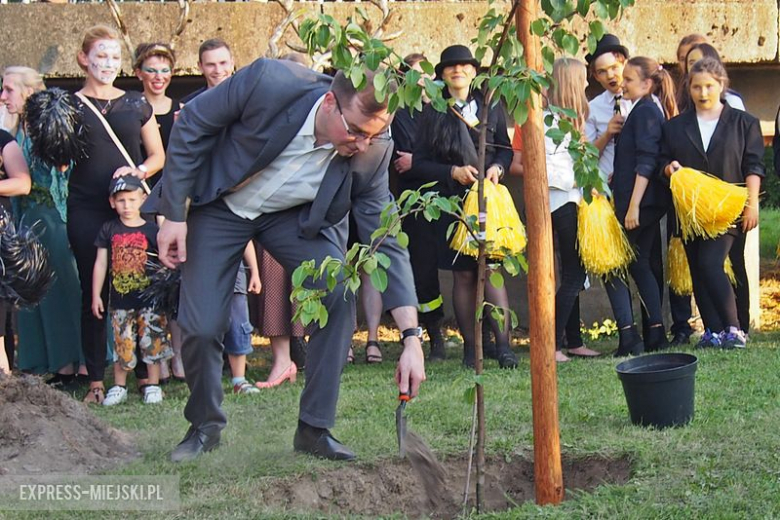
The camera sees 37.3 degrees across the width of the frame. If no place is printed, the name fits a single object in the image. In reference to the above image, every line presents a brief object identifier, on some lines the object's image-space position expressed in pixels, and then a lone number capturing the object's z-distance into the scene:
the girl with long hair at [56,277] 7.39
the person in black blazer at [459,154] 7.59
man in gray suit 4.91
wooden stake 4.32
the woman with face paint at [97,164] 7.11
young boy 6.92
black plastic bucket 5.39
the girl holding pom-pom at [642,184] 7.71
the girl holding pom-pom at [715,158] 7.54
